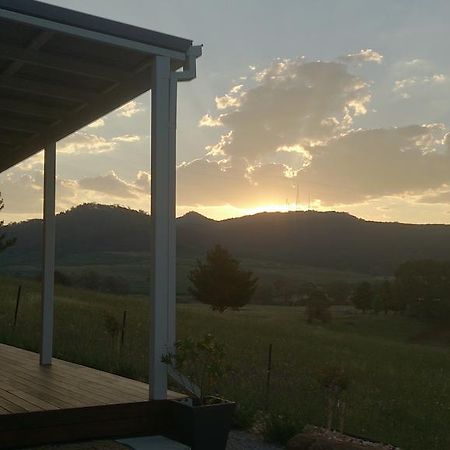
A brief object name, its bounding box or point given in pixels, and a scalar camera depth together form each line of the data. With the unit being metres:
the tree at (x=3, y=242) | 16.00
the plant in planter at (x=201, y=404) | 4.93
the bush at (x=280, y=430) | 6.30
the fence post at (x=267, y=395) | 7.70
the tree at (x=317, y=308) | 45.19
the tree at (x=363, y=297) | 53.41
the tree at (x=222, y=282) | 44.66
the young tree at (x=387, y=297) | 50.06
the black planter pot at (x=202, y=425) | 4.91
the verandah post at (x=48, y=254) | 7.60
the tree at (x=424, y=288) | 45.72
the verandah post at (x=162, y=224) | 5.16
